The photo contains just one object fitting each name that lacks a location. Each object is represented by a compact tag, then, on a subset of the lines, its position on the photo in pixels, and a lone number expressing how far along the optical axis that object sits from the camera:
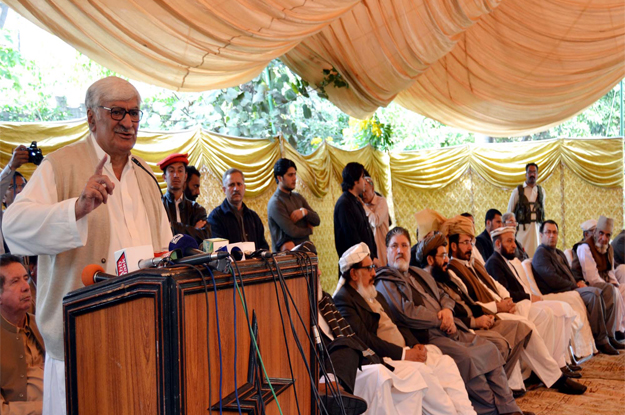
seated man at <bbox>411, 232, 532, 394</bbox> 5.01
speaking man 1.79
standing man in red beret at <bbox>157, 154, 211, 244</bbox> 4.47
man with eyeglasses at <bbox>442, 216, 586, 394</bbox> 5.25
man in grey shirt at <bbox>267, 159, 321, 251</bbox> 5.52
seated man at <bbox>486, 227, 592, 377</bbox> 5.89
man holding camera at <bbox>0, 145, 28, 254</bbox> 3.50
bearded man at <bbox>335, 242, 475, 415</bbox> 3.78
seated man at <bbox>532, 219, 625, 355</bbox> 6.75
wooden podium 1.42
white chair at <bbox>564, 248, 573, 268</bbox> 7.54
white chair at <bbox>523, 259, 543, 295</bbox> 6.69
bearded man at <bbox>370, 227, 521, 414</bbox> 4.41
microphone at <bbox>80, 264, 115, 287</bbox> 1.65
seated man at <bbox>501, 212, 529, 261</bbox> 7.77
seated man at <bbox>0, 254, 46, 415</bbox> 3.00
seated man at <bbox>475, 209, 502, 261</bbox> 7.26
